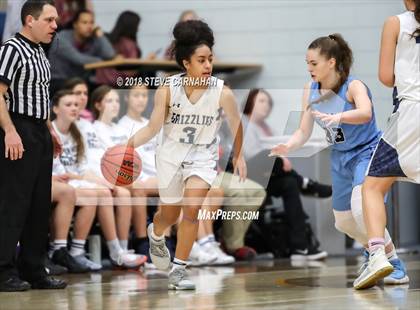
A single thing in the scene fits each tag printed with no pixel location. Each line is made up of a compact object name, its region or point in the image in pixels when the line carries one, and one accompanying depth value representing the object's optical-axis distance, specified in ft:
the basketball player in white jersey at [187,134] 36.54
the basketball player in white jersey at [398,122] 33.22
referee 36.85
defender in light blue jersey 36.80
